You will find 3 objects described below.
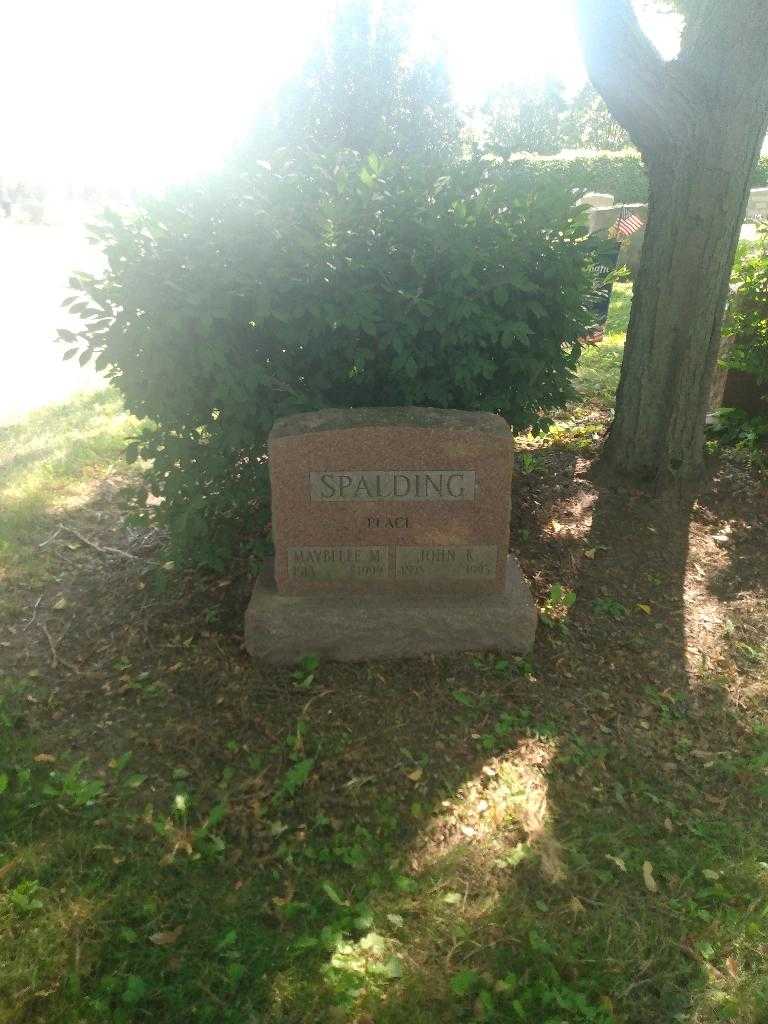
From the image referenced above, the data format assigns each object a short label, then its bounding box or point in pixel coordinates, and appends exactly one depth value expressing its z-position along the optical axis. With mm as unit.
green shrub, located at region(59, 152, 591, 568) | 3410
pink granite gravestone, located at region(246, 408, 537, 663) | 3512
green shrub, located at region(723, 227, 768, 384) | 5586
